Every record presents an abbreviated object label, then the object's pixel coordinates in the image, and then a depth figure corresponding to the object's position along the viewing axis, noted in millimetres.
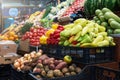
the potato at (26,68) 2854
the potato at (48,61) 2811
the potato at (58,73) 2461
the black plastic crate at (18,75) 2830
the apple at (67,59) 2771
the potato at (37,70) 2641
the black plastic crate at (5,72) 4684
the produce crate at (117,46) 2658
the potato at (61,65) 2640
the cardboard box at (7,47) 4856
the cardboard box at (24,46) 4633
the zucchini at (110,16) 2955
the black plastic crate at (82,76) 2326
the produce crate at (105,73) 2023
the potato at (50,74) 2465
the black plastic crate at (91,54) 2555
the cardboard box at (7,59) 4629
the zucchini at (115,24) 2823
